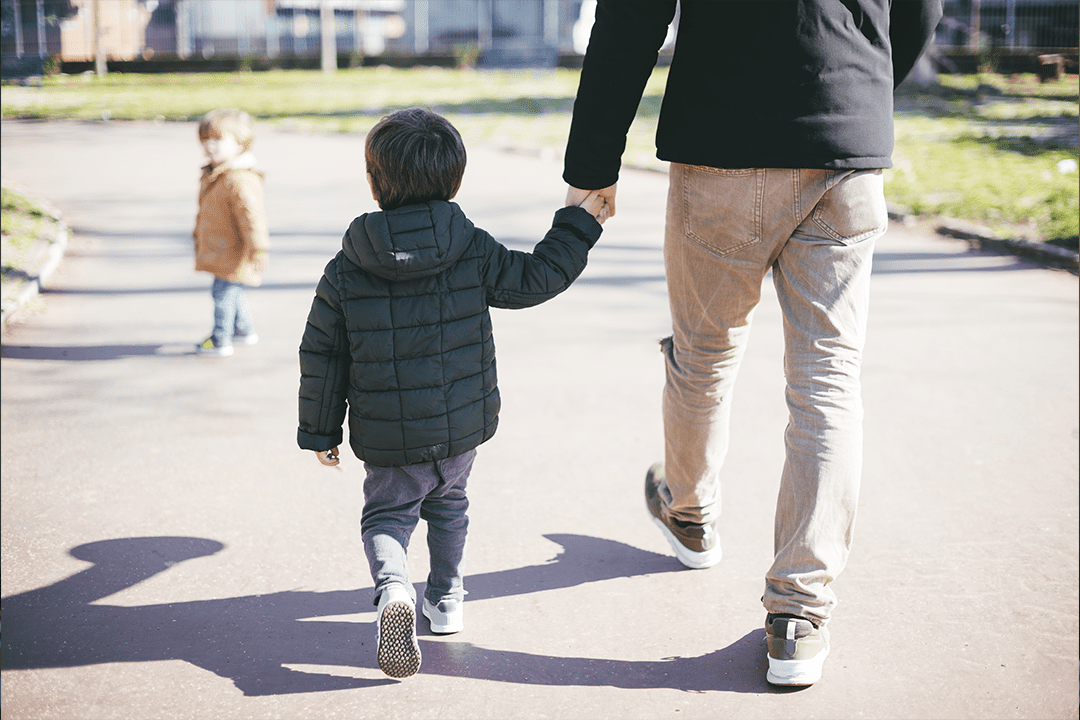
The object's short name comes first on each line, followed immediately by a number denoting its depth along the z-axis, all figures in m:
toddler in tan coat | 5.42
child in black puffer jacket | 2.49
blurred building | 20.38
